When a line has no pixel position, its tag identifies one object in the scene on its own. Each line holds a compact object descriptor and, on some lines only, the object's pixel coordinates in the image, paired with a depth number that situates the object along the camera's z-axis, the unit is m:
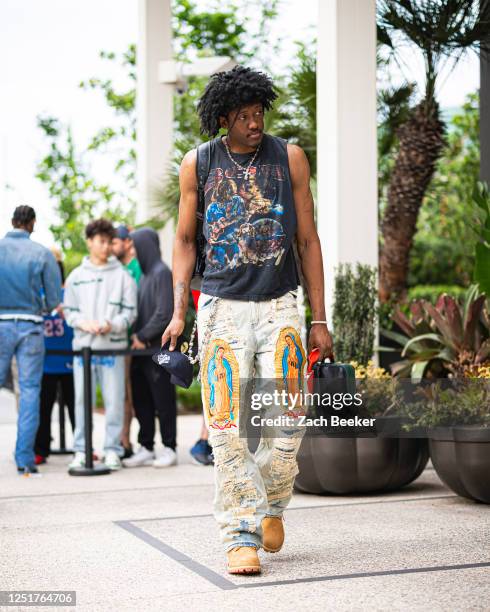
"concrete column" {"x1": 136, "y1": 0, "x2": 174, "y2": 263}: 12.03
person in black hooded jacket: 8.72
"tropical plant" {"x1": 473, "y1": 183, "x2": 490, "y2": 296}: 7.09
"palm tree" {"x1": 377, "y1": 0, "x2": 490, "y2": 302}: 8.95
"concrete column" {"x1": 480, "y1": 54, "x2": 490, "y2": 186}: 8.39
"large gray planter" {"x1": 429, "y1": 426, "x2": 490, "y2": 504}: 6.07
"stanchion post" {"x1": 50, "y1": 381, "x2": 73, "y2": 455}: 9.69
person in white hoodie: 8.61
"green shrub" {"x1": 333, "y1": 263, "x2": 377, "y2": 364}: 8.17
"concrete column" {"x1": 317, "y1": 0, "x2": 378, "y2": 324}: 8.55
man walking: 4.71
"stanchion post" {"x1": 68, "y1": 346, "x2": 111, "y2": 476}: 8.27
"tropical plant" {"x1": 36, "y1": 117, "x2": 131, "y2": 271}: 28.23
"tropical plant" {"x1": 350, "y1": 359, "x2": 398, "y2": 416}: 6.89
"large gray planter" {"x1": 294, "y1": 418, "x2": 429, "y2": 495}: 6.58
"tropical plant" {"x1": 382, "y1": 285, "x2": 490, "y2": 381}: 7.52
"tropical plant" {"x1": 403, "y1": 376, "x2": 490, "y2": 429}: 6.26
